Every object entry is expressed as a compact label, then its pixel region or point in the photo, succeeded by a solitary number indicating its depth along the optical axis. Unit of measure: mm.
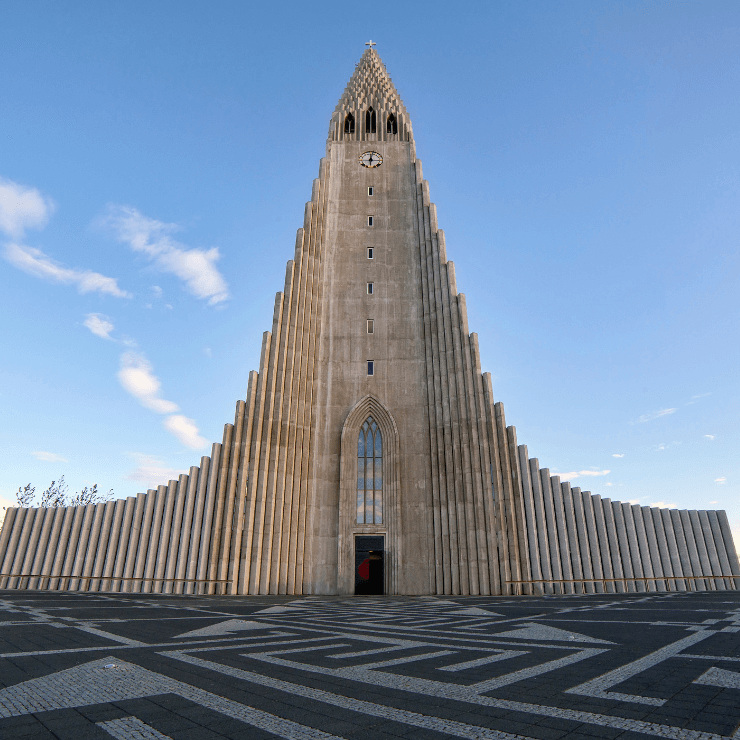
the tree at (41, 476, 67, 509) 68188
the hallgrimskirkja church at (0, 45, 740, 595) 27062
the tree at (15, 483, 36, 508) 66156
